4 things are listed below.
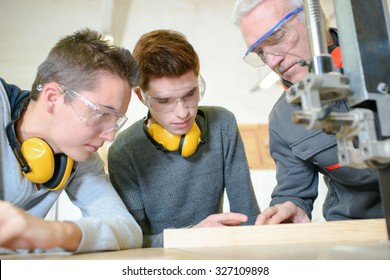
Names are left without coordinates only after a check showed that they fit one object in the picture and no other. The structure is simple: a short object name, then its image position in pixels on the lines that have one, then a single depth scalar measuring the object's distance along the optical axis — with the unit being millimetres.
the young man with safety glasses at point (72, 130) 1227
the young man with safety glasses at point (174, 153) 1643
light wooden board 1111
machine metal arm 683
